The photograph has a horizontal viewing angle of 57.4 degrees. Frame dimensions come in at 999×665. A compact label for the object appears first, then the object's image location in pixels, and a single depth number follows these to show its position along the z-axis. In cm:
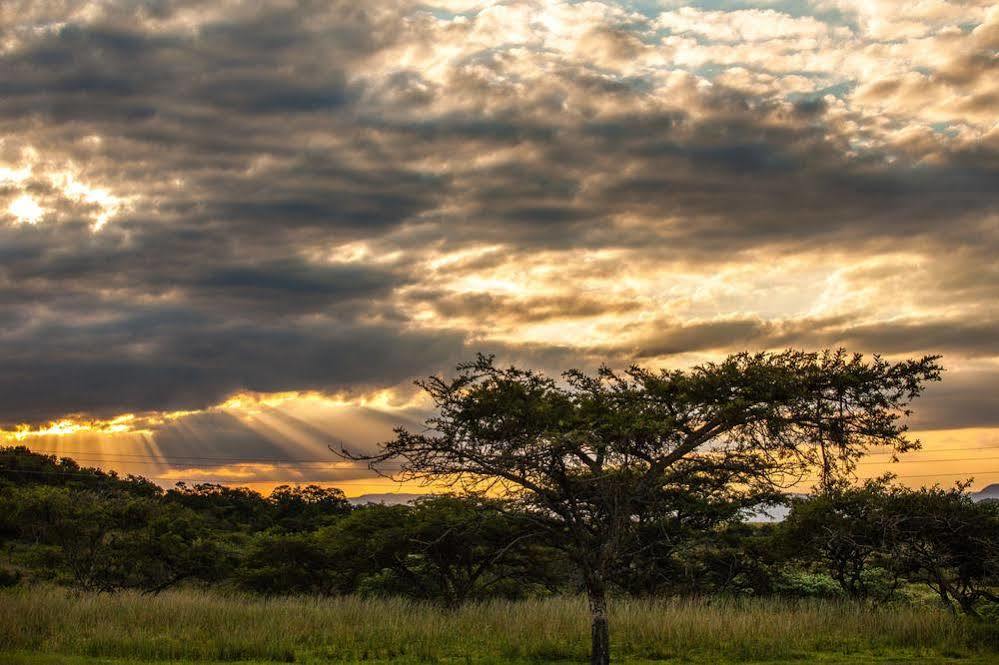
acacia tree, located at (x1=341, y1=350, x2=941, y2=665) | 1997
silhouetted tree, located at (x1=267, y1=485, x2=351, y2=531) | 7125
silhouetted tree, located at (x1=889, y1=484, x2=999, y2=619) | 2702
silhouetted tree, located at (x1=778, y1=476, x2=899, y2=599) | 2917
